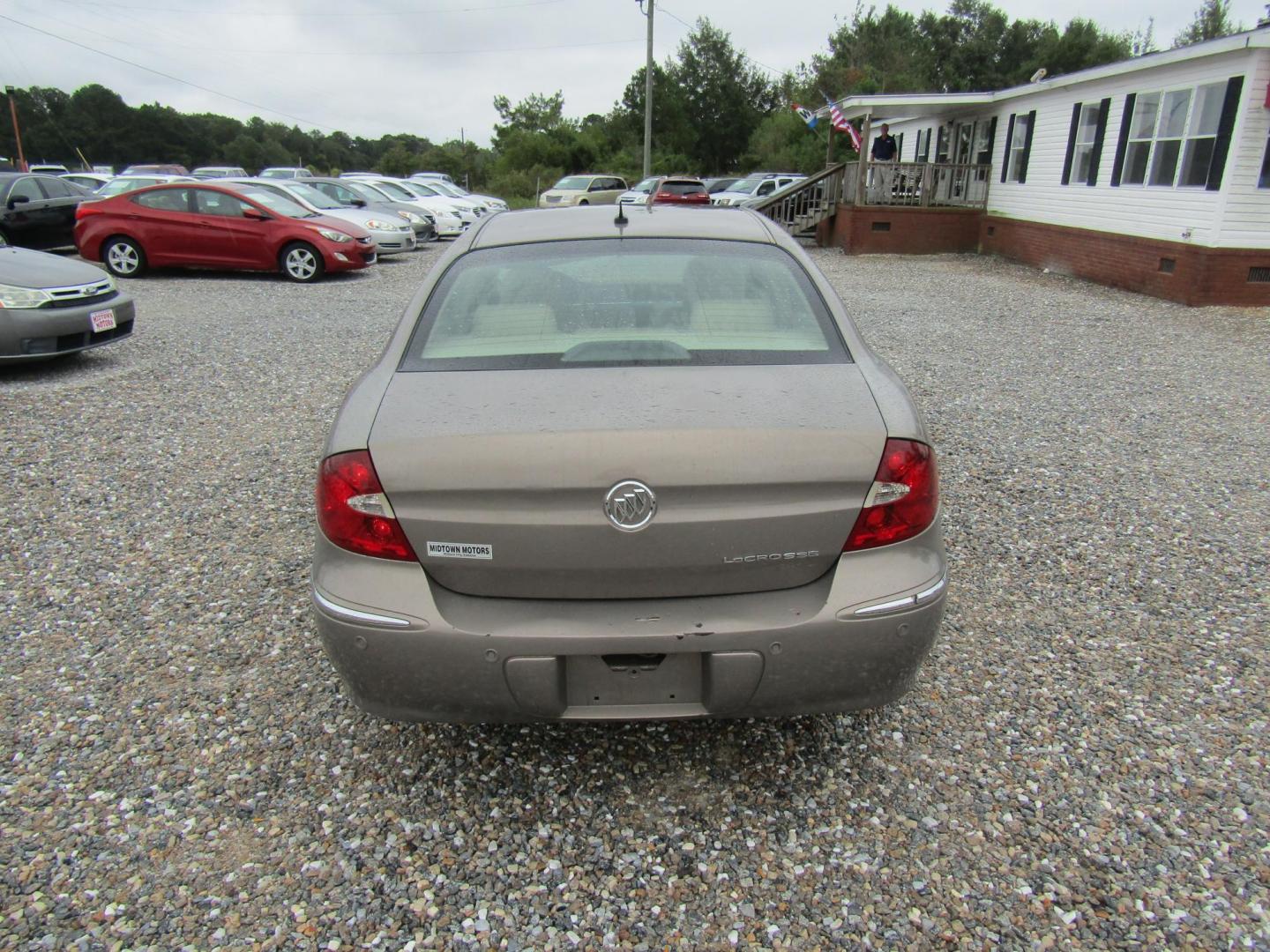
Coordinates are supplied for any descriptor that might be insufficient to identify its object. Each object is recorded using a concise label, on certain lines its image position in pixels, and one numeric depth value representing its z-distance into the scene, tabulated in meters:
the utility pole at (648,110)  35.50
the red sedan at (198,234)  13.58
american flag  21.78
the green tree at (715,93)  54.84
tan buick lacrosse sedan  2.19
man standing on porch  19.61
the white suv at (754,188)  25.73
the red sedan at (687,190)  23.36
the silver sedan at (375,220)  17.00
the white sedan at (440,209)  22.11
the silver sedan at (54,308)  7.07
